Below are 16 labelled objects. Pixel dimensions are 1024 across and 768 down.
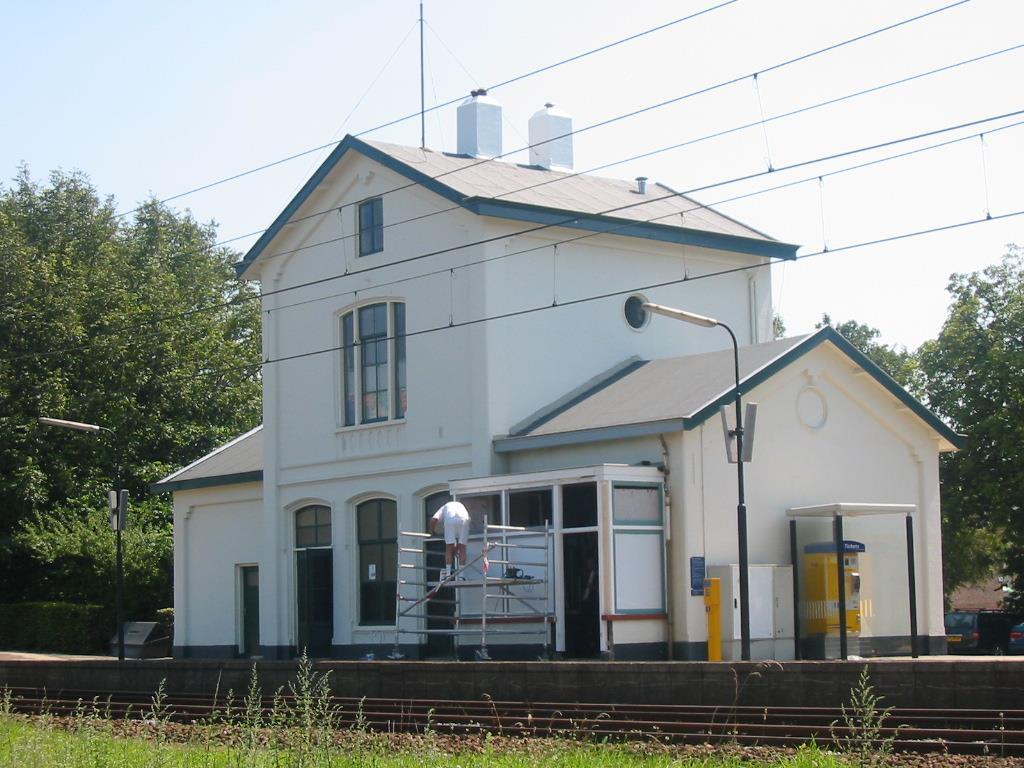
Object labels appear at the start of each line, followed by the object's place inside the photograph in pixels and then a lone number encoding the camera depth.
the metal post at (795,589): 25.27
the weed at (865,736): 11.38
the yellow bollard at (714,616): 24.14
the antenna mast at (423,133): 32.49
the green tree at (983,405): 42.06
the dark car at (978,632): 40.91
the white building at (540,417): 24.83
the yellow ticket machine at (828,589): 25.22
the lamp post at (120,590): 30.98
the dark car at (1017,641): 38.44
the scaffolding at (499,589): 24.84
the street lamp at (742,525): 21.72
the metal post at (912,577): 25.00
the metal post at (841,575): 23.80
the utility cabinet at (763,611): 24.36
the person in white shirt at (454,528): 25.08
